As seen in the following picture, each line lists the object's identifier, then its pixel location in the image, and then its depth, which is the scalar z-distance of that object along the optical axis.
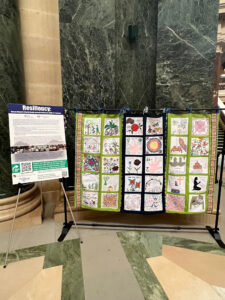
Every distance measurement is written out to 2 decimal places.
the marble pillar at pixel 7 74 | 1.83
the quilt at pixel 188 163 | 1.76
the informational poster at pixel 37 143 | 1.56
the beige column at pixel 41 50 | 2.10
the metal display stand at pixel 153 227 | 1.90
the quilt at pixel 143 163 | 1.82
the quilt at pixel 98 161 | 1.86
